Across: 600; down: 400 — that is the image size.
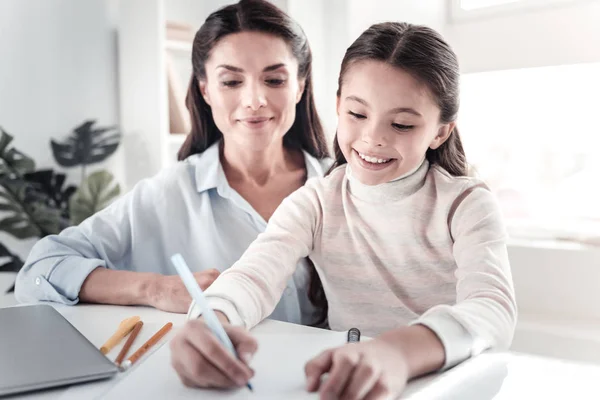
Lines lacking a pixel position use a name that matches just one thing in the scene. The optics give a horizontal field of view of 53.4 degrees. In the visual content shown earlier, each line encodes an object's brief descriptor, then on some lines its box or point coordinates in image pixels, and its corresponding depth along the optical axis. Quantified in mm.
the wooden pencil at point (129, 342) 680
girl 616
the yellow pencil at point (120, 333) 727
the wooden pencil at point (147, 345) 665
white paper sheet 571
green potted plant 2068
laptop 602
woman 1181
